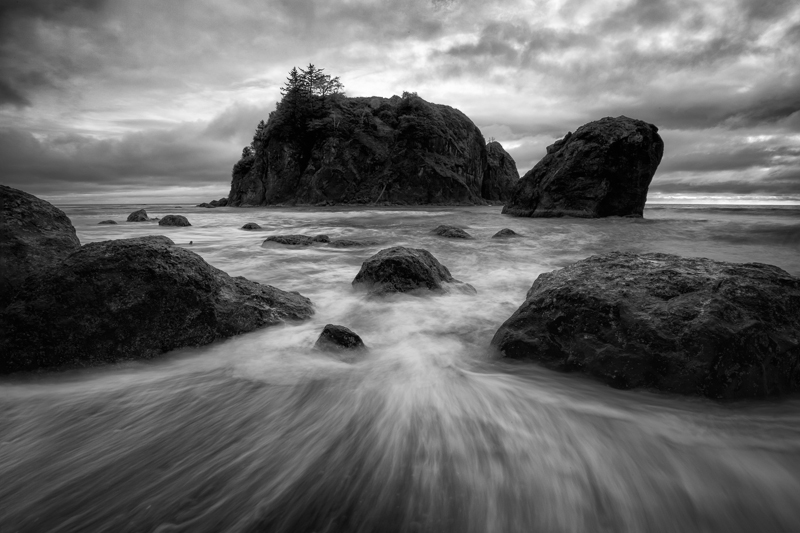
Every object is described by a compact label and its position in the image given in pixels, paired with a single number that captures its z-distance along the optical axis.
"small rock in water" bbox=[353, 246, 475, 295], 4.61
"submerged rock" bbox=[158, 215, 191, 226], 15.65
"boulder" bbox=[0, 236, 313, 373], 2.62
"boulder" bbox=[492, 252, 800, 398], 2.15
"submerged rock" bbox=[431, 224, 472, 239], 10.45
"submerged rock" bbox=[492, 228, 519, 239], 10.42
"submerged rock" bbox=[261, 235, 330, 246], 8.87
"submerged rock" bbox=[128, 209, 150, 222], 18.66
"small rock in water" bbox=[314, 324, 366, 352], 3.05
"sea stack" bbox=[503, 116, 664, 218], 16.48
